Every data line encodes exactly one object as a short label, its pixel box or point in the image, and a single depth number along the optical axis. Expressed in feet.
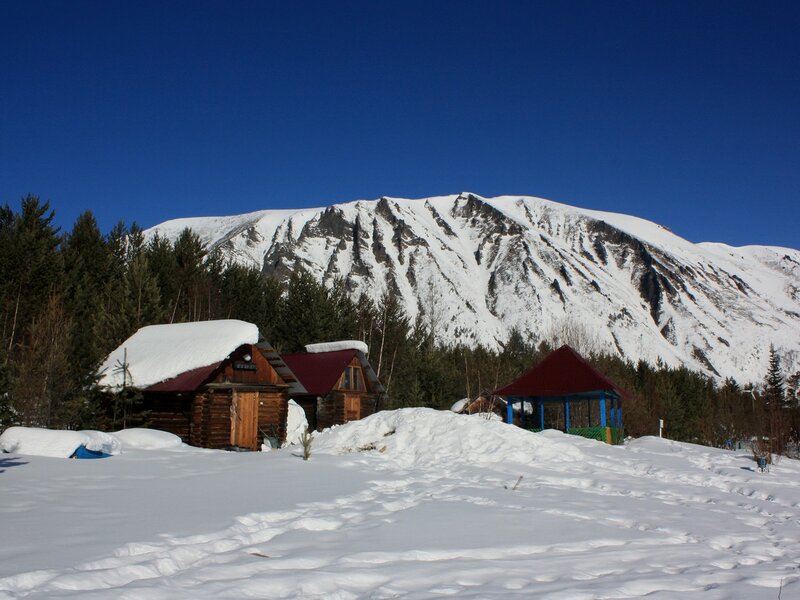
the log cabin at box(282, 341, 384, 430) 110.63
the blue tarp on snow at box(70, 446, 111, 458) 52.10
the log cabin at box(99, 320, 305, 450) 77.56
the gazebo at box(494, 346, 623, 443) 100.37
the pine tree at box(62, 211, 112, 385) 82.53
